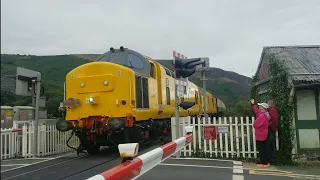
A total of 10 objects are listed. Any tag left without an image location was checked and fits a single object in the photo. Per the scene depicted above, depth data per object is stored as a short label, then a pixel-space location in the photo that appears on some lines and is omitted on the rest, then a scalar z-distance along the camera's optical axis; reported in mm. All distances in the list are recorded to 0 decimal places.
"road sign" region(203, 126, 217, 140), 10794
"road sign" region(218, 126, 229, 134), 10676
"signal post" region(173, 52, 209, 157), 10383
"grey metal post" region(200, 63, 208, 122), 17856
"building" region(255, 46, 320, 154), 9922
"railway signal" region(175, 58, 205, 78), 10414
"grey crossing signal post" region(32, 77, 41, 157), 10703
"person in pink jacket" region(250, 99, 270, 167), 9492
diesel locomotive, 10281
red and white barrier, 2890
